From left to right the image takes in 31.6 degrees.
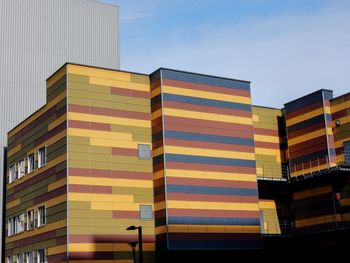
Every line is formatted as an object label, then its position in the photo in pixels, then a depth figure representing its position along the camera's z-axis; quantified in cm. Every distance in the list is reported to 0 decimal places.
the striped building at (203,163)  5216
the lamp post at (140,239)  4066
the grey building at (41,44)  7069
